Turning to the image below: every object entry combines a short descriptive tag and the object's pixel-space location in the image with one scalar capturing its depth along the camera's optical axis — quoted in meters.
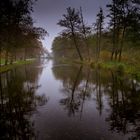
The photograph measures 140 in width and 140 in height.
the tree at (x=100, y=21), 31.93
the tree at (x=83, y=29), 33.36
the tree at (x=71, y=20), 32.37
